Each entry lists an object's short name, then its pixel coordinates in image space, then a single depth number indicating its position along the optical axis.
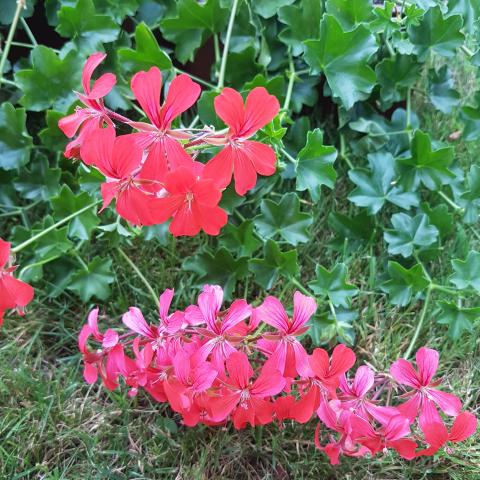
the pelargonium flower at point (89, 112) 0.34
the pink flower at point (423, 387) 0.35
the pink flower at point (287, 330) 0.35
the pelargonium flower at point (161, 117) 0.31
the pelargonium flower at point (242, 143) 0.32
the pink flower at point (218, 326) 0.34
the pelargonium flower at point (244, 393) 0.33
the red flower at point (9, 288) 0.36
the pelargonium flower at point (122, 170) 0.31
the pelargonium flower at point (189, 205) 0.31
